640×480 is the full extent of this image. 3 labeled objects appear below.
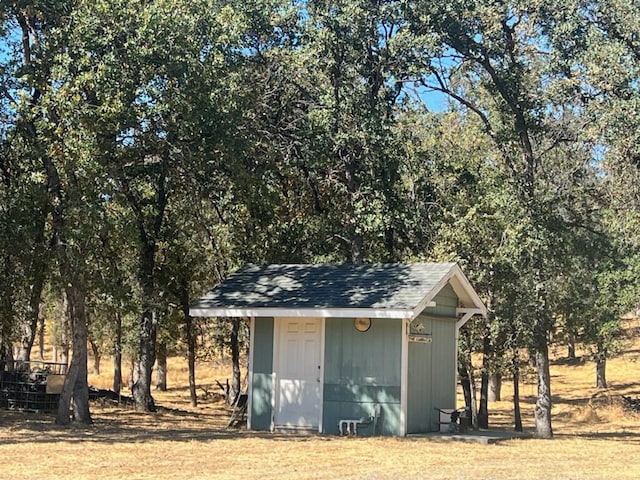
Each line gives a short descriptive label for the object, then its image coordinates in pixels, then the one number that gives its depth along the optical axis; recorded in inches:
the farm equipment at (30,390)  818.8
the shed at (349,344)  614.9
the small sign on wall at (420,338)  627.5
